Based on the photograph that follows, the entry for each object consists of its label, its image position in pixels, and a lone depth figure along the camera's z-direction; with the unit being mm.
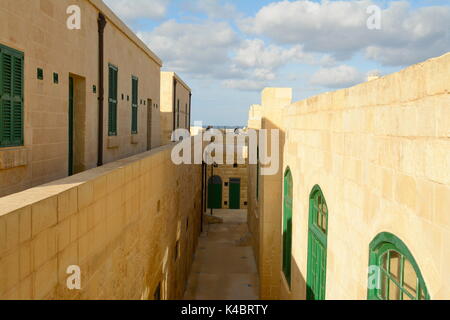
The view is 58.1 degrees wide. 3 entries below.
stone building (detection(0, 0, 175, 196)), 5414
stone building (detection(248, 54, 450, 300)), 3297
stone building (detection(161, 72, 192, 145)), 20406
